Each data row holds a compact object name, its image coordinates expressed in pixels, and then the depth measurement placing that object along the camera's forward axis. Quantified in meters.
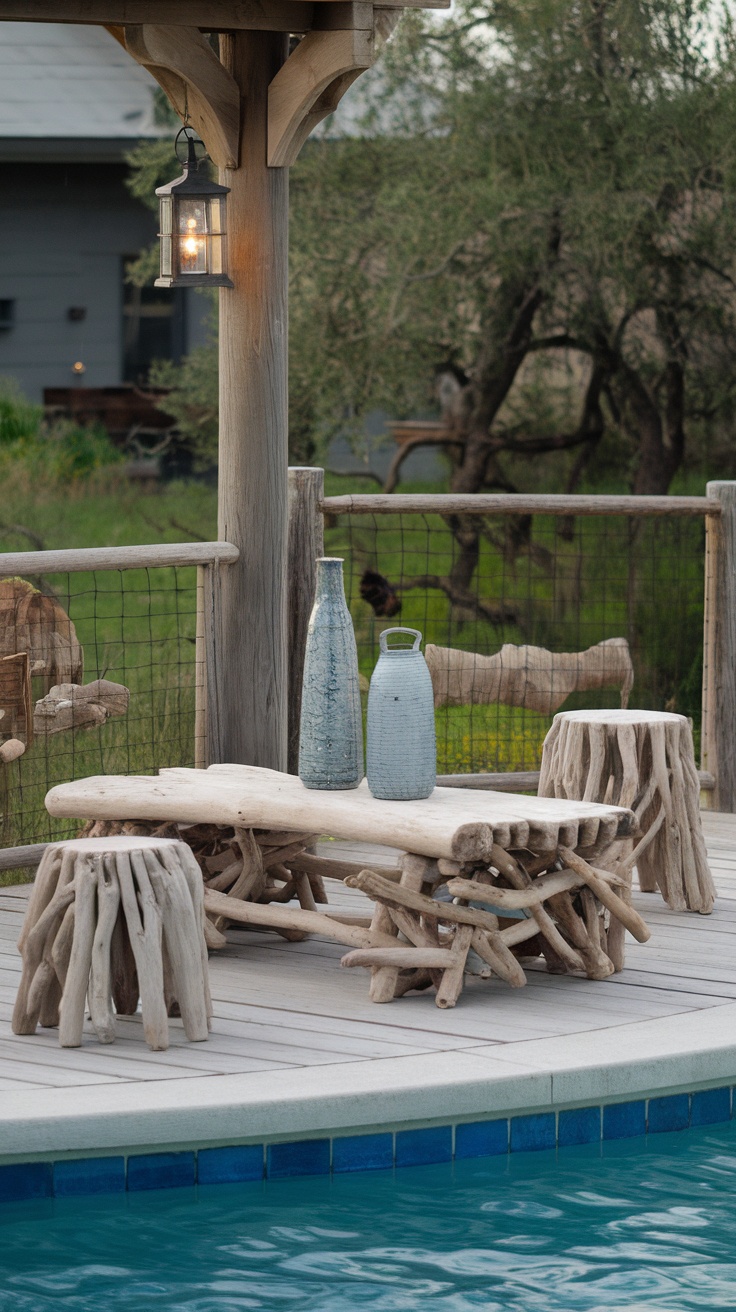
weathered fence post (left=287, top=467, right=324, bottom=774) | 11.23
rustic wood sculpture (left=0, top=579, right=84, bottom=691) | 10.95
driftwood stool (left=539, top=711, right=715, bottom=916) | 9.68
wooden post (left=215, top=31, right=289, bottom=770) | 10.34
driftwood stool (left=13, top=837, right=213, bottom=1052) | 7.29
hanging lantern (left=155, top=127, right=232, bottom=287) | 9.96
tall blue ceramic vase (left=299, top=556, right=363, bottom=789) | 8.66
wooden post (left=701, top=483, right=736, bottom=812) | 12.58
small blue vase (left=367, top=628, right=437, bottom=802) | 8.42
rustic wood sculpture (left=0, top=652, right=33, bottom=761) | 10.84
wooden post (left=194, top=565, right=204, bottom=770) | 10.79
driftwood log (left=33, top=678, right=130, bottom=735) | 11.01
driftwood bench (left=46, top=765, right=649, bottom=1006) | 7.90
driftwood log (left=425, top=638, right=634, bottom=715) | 12.39
